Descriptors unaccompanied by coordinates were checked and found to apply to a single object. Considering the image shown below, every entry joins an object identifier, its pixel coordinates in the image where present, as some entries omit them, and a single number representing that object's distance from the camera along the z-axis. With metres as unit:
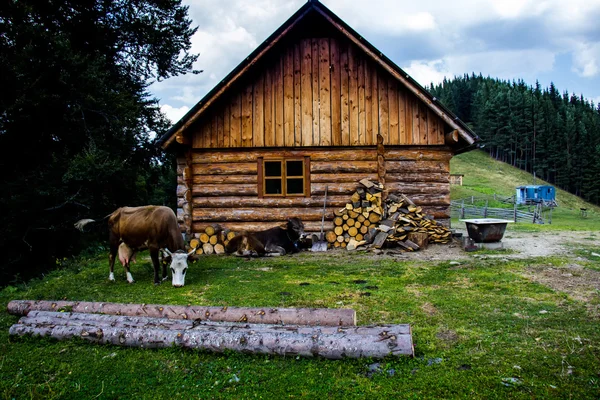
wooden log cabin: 12.68
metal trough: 11.22
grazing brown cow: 8.24
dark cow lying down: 11.51
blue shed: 50.55
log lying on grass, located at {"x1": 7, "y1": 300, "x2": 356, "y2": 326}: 5.15
